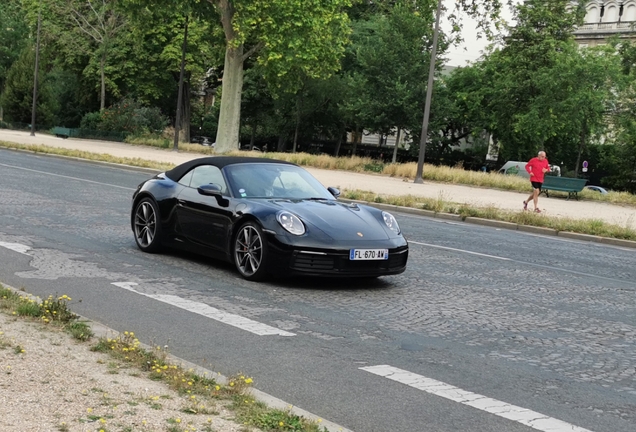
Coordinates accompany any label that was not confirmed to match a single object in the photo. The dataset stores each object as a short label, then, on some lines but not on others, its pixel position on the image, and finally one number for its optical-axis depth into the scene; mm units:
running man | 26344
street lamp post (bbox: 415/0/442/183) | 34125
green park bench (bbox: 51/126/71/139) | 63781
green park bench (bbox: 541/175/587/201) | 32500
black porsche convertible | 9852
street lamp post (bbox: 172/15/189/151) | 49156
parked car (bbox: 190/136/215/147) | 79438
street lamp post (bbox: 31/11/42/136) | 60059
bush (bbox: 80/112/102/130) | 65250
